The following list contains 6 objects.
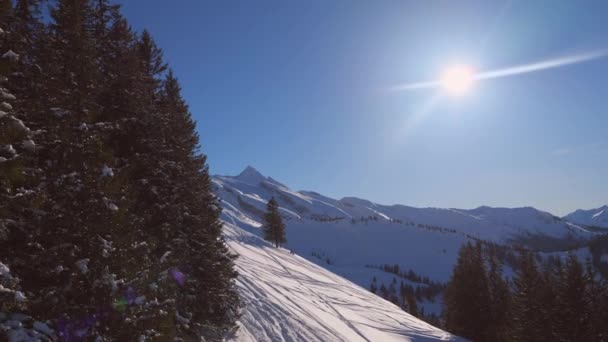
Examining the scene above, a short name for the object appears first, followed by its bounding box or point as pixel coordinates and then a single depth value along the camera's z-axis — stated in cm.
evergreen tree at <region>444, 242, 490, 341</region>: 3500
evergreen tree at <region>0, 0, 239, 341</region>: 766
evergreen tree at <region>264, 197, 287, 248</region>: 6400
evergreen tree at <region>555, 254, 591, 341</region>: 2456
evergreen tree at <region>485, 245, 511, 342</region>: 3425
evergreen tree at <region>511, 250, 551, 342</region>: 2708
